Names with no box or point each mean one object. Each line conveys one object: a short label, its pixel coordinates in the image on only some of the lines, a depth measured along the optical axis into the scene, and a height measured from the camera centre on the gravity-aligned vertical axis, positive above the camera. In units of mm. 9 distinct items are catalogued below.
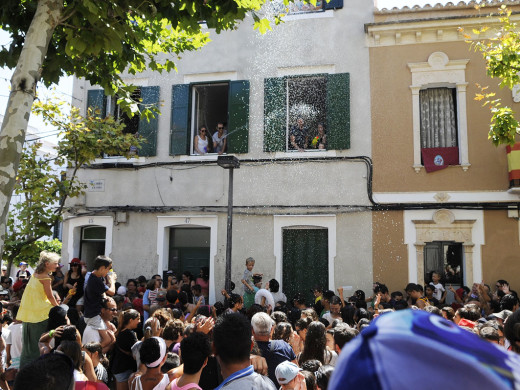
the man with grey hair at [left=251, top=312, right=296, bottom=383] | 4523 -993
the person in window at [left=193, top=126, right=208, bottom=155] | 13591 +2850
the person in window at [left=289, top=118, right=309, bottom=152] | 12930 +2927
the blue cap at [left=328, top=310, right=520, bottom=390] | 768 -189
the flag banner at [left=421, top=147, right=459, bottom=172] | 11891 +2244
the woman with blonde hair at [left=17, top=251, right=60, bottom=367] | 5824 -816
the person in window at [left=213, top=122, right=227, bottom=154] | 13500 +2943
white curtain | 12328 +3351
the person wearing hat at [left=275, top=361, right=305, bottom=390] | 3590 -1003
